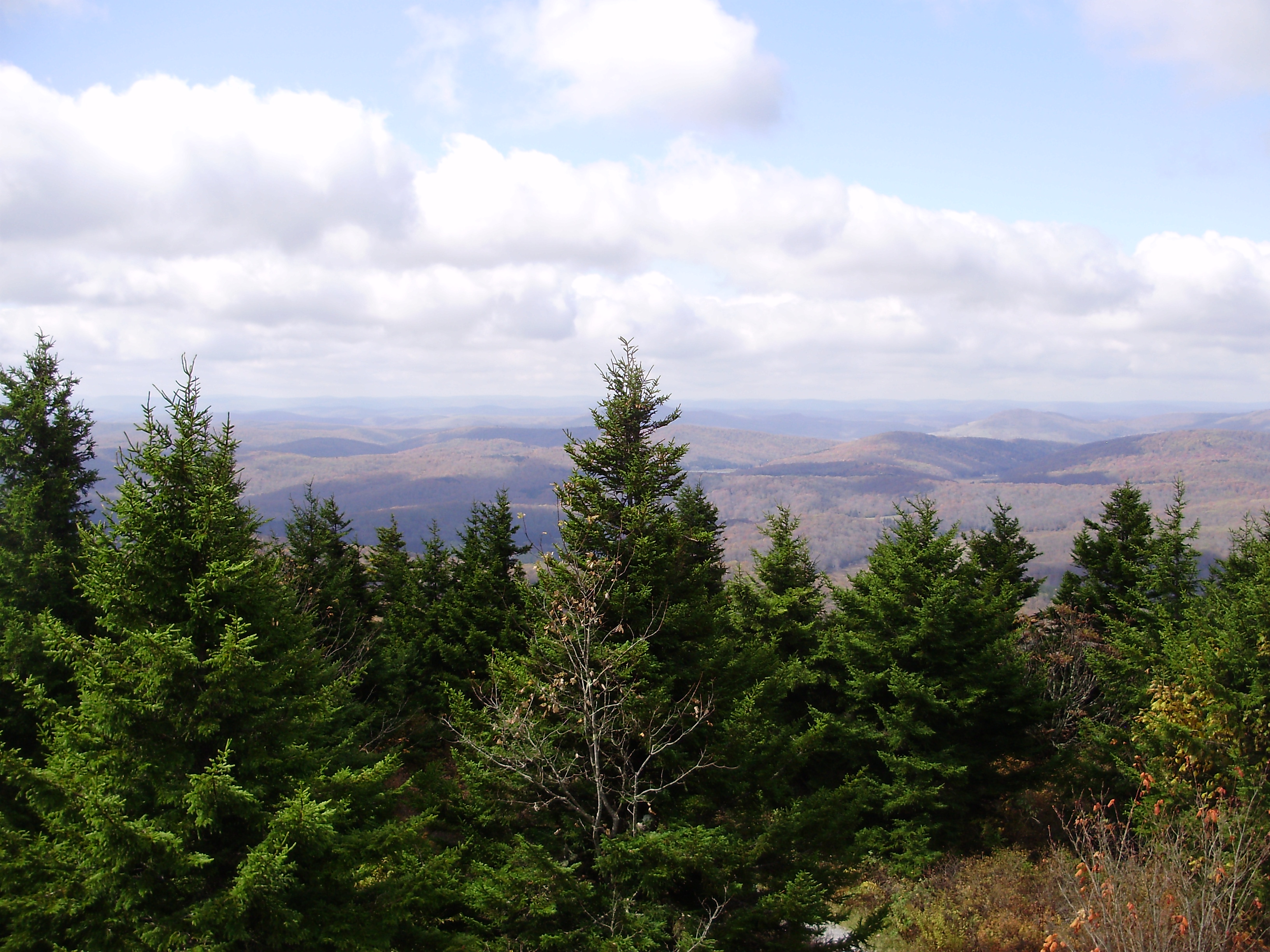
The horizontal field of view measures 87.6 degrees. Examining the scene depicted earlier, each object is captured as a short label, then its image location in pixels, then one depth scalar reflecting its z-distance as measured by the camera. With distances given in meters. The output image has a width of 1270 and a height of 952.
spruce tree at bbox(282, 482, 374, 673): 26.53
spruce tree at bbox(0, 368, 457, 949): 7.42
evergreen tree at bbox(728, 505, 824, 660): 24.02
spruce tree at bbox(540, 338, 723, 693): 11.30
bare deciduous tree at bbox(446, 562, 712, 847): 9.64
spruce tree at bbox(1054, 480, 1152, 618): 30.66
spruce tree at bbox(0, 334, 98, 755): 14.02
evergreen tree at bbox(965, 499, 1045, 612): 32.12
